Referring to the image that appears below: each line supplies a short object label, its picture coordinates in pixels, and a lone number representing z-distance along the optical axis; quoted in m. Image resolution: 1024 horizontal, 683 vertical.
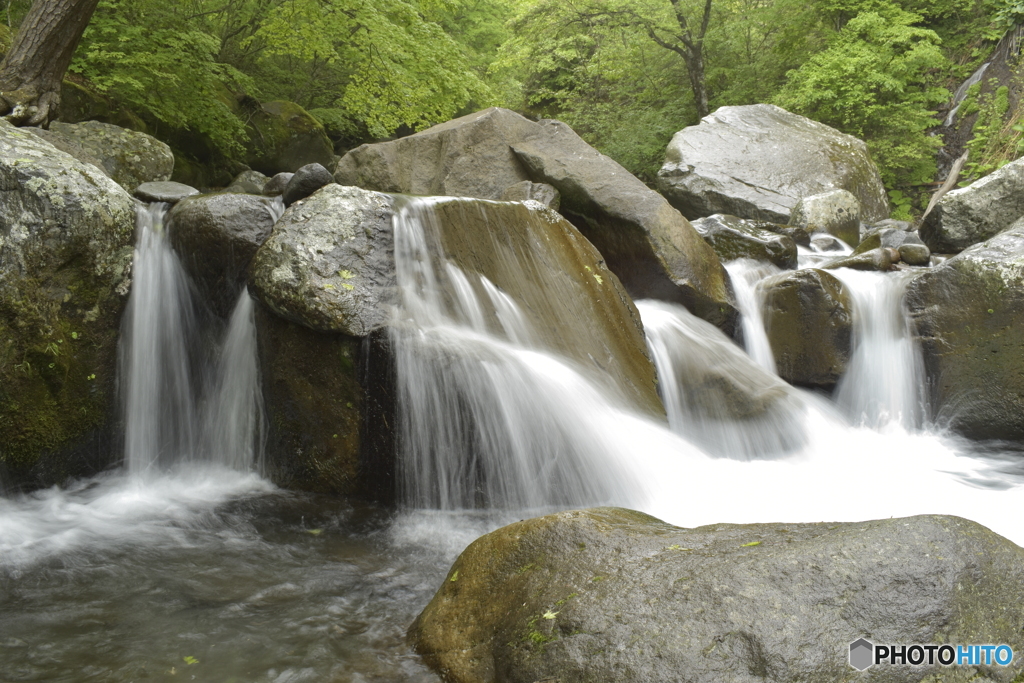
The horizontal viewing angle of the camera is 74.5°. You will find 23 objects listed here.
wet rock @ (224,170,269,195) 10.02
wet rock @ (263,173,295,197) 7.99
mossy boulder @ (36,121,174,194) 7.77
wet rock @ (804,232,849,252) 9.81
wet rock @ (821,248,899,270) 7.47
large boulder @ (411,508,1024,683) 1.93
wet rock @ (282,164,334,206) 6.68
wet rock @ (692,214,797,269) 8.04
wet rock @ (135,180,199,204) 6.06
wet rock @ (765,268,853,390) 6.45
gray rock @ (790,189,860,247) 10.30
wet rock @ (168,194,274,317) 4.72
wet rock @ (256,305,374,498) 4.17
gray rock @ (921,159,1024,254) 8.27
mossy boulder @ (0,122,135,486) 3.97
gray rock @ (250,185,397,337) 4.11
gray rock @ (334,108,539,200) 8.76
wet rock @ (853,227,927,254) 8.74
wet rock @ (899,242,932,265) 7.90
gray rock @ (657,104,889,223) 11.58
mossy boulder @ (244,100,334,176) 12.96
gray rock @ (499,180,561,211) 7.89
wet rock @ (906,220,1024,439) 5.44
